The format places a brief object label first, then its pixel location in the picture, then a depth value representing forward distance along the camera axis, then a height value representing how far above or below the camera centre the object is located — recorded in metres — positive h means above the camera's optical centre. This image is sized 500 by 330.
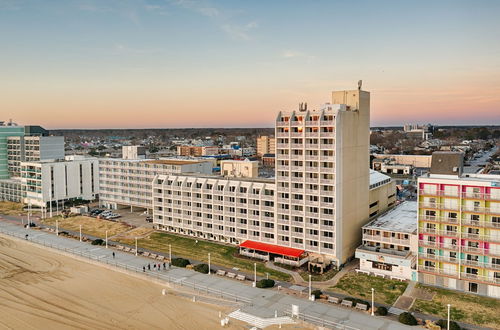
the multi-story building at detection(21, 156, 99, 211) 135.38 -14.05
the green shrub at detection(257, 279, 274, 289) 67.12 -24.10
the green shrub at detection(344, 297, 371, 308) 59.45 -24.19
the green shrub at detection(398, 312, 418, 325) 54.00 -24.28
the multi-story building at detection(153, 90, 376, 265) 77.00 -10.80
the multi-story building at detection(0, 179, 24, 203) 145.75 -18.44
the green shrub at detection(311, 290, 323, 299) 62.91 -24.19
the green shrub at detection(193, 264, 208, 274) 74.12 -23.82
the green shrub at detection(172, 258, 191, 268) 77.38 -23.65
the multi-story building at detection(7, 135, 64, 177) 158.50 -3.46
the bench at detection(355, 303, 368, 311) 58.62 -24.50
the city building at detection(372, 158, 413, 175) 196.38 -14.92
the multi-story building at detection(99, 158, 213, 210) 119.31 -11.27
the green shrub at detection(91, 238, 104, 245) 92.25 -23.34
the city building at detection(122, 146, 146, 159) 147.25 -4.57
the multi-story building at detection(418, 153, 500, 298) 62.31 -14.71
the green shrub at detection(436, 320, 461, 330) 52.22 -24.40
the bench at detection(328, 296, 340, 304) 61.22 -24.49
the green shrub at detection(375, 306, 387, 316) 57.03 -24.41
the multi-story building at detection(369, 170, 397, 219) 92.88 -13.27
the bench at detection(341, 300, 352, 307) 60.09 -24.52
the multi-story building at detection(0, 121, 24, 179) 165.75 +0.28
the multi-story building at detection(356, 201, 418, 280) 71.00 -20.75
